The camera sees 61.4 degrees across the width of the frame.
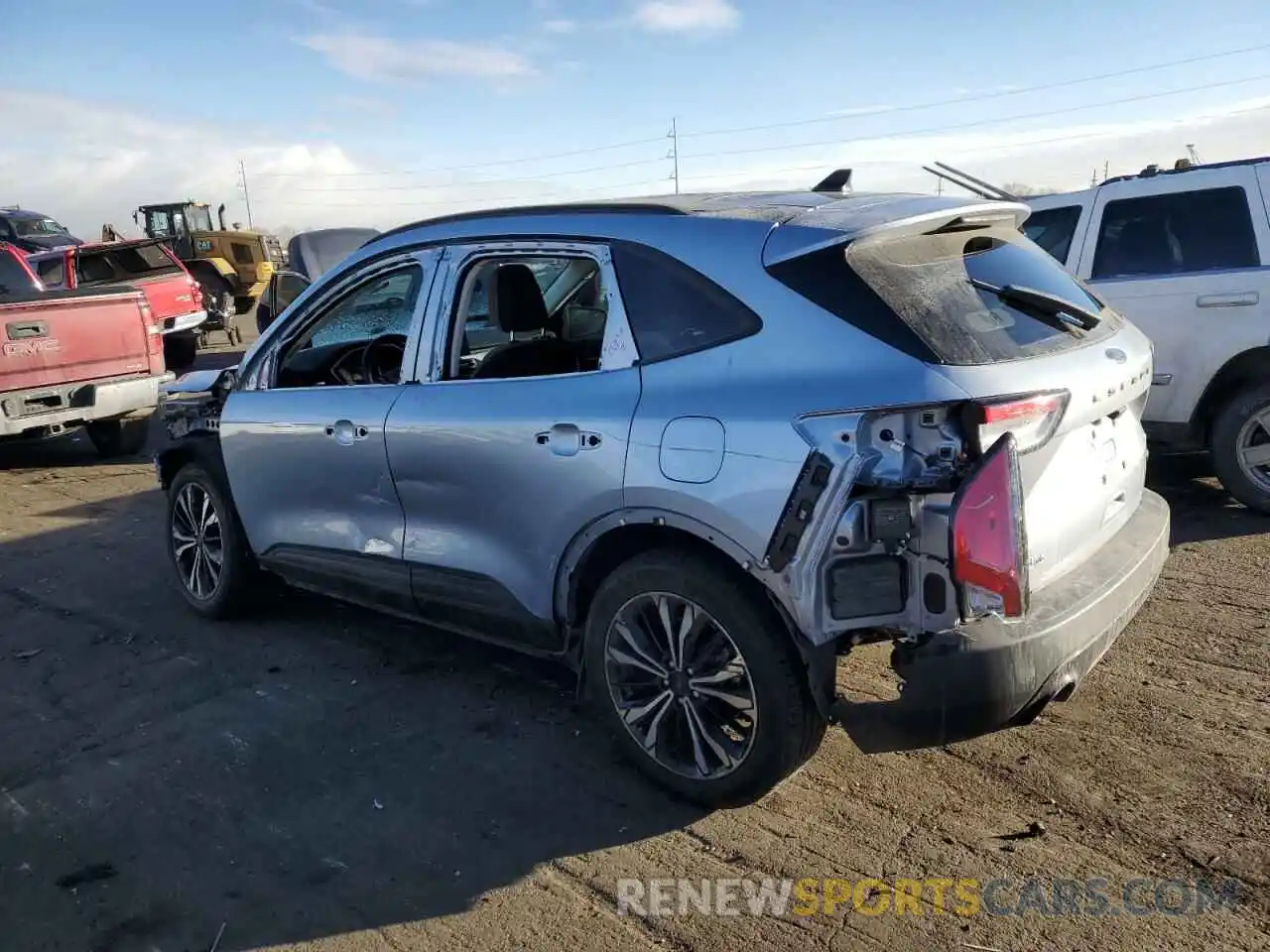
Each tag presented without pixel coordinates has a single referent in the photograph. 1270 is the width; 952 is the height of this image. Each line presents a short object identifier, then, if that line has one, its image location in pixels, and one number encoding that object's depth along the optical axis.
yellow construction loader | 24.53
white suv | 6.21
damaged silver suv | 2.88
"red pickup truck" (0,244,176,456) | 8.79
